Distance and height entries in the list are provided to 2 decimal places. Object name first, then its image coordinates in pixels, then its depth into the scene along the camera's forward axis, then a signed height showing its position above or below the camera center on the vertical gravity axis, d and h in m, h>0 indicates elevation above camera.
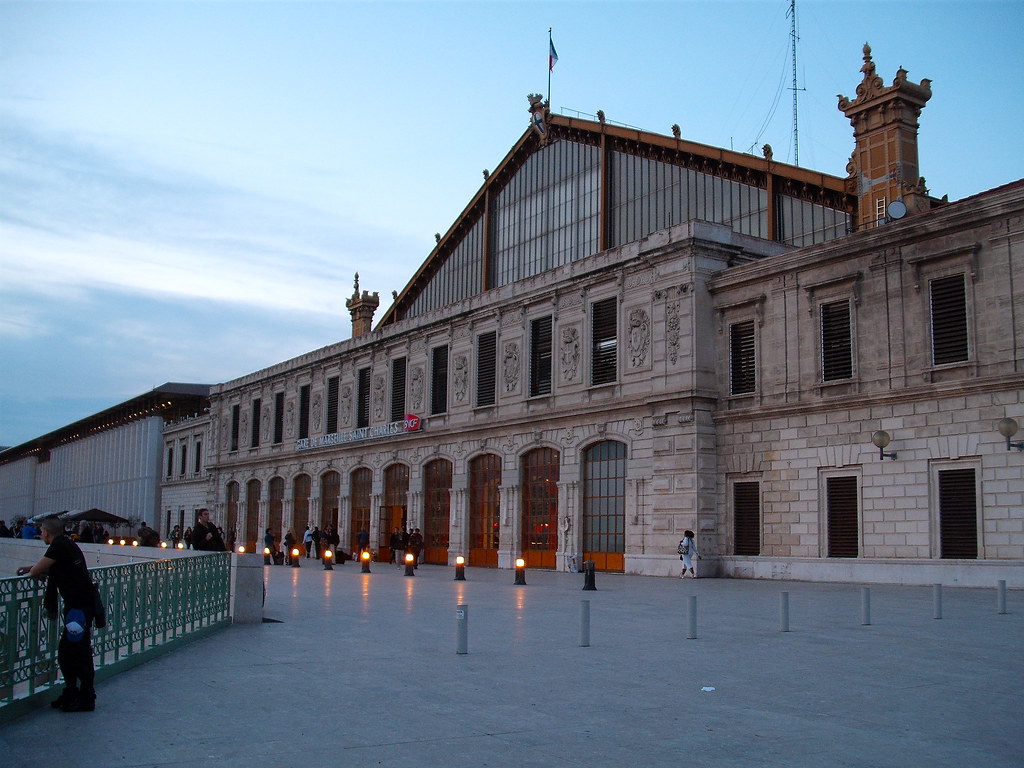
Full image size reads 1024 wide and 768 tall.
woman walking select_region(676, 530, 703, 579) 32.12 -1.29
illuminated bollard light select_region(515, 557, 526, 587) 29.64 -1.93
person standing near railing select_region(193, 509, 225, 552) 19.17 -0.61
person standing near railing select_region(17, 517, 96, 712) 9.70 -1.01
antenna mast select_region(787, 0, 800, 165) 49.48 +23.36
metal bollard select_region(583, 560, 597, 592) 25.72 -1.77
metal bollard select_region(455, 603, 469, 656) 13.48 -1.65
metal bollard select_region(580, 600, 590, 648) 14.29 -1.64
